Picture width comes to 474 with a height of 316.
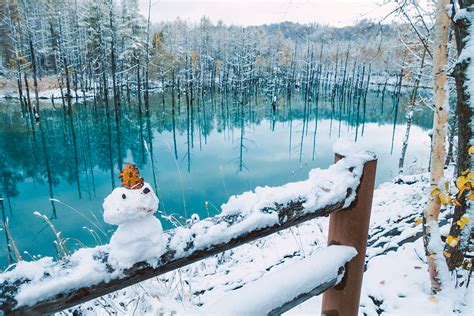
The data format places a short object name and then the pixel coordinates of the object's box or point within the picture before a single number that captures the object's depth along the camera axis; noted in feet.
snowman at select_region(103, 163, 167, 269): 2.59
